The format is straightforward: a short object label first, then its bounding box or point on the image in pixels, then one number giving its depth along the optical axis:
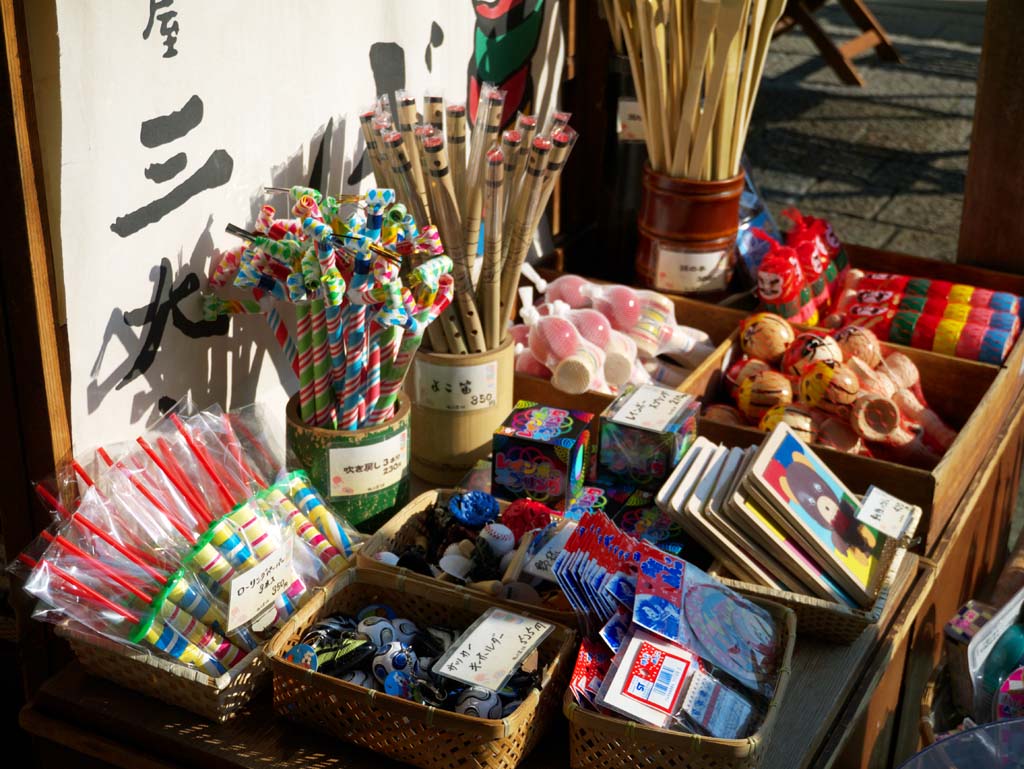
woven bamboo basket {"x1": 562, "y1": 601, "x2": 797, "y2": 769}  1.03
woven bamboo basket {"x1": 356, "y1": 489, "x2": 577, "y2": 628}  1.19
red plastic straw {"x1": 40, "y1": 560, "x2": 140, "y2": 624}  1.13
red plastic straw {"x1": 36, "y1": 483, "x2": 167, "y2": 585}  1.16
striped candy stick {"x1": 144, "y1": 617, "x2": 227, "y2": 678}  1.15
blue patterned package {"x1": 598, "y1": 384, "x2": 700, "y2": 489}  1.43
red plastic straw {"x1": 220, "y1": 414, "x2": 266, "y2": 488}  1.32
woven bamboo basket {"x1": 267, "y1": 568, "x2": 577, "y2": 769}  1.06
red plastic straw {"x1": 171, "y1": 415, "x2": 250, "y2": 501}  1.28
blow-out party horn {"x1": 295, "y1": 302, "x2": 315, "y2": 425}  1.33
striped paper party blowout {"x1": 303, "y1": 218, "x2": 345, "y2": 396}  1.24
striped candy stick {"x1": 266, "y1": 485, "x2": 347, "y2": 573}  1.30
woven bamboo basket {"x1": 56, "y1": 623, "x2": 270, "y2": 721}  1.14
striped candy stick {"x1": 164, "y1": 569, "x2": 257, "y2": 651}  1.15
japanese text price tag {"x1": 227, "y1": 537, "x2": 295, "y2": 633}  1.16
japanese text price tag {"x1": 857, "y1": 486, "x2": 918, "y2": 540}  1.39
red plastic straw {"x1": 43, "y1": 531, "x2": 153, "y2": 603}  1.14
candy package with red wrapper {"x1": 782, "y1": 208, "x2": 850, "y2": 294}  2.12
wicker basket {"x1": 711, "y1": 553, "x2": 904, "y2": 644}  1.29
